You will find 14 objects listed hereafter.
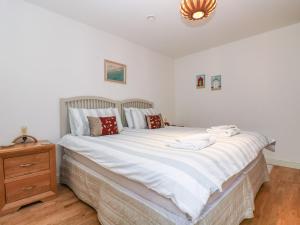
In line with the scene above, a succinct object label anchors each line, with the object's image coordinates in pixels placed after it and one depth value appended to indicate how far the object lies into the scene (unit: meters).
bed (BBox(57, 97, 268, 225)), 1.04
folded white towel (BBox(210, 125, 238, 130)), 2.22
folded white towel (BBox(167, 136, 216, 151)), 1.43
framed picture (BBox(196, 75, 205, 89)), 3.99
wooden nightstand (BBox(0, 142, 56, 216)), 1.67
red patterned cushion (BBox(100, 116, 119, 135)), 2.35
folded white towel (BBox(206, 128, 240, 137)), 2.04
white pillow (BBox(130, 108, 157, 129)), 3.05
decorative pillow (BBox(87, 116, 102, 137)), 2.27
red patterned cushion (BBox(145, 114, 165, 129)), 3.03
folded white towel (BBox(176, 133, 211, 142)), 1.60
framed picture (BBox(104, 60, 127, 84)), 3.01
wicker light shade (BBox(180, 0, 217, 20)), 1.41
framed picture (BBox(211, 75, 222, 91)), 3.73
